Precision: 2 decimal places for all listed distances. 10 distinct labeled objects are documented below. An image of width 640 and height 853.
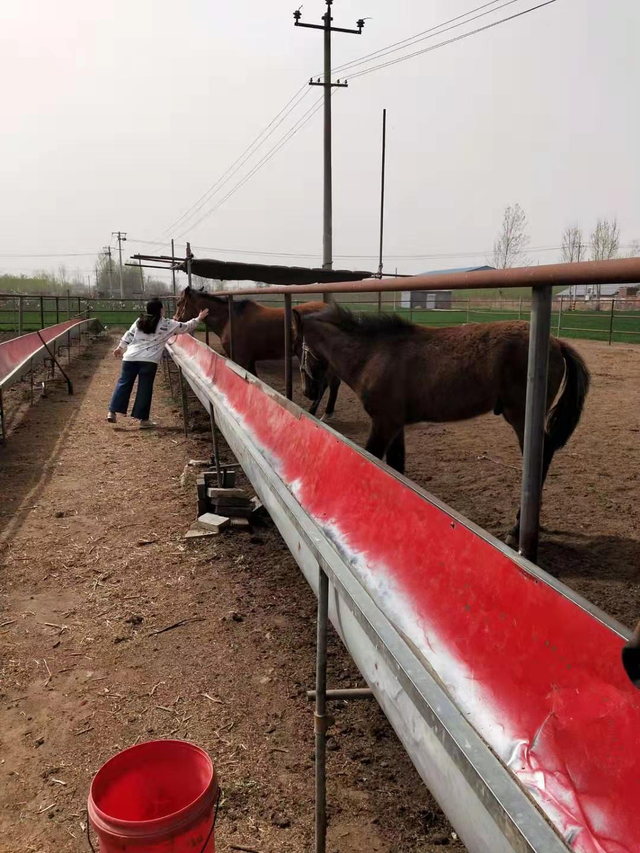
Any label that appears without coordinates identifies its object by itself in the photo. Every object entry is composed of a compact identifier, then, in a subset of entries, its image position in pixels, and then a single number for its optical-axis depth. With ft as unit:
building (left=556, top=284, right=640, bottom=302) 135.52
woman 24.53
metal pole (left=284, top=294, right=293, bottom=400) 12.48
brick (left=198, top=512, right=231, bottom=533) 13.37
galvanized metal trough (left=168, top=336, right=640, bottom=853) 3.25
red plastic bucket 4.30
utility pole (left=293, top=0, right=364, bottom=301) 58.34
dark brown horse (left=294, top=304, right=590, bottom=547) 12.91
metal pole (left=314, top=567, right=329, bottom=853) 5.41
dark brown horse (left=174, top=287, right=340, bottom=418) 29.48
